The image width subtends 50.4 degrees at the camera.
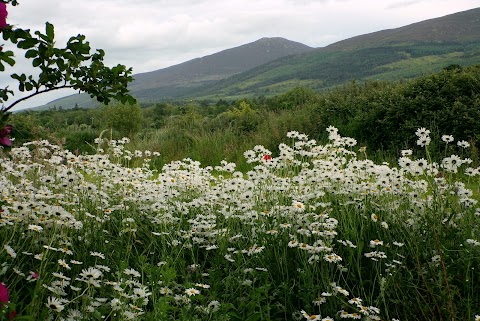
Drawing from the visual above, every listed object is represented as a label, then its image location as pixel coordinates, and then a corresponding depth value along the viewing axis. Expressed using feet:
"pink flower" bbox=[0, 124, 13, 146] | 7.25
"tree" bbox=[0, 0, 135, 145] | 8.38
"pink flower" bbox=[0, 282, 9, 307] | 6.01
